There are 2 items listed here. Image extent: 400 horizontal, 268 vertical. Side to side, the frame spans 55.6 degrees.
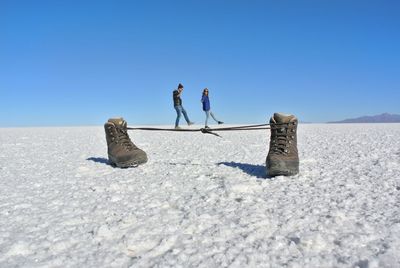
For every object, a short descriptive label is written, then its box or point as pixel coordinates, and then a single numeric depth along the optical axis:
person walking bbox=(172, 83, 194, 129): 14.23
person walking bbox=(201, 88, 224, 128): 15.14
